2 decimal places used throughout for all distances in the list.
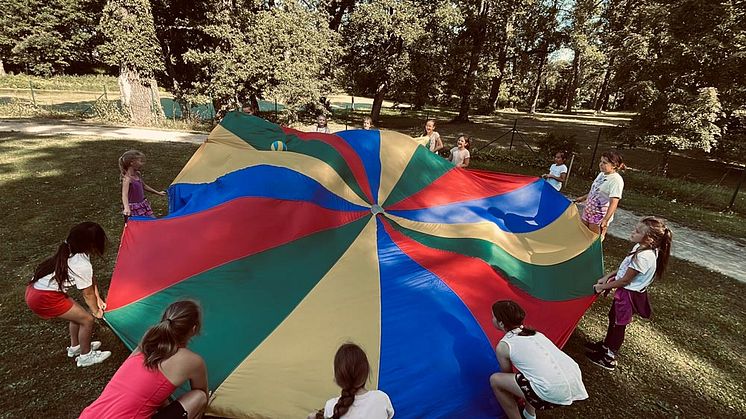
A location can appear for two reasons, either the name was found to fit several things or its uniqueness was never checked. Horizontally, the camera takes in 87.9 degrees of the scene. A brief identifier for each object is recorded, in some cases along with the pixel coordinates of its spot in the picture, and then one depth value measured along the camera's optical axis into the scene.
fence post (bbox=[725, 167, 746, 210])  8.65
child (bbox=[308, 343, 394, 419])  1.81
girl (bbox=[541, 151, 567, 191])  5.63
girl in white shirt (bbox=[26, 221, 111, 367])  2.73
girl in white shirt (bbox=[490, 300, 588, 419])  2.23
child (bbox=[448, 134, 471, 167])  6.21
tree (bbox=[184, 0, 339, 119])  14.21
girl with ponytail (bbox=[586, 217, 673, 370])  3.06
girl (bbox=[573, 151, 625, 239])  4.28
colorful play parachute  2.51
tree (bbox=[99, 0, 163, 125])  12.92
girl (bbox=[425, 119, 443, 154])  6.66
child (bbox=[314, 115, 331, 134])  7.97
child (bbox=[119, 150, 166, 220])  4.15
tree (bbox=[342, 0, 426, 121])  17.12
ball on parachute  4.96
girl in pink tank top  1.87
